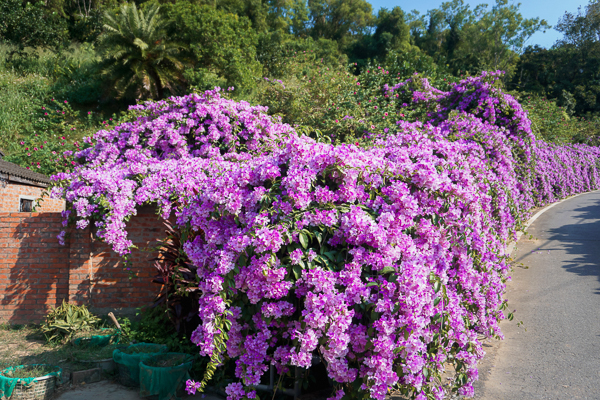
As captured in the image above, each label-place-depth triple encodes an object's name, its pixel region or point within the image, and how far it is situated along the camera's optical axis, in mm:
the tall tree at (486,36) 44031
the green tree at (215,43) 18375
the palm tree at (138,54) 17734
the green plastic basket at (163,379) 3818
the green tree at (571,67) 34812
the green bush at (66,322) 5312
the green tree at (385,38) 37000
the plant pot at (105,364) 4434
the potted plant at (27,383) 3830
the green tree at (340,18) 43094
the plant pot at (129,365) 4156
